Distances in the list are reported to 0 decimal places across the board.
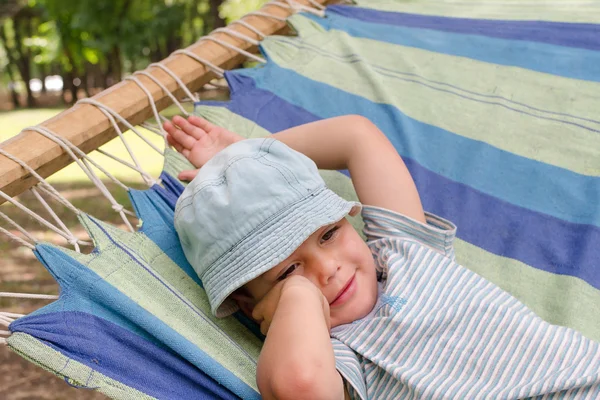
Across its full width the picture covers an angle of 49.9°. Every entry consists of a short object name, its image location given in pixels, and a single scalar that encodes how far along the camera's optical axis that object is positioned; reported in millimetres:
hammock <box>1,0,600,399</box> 1052
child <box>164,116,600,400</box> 1008
